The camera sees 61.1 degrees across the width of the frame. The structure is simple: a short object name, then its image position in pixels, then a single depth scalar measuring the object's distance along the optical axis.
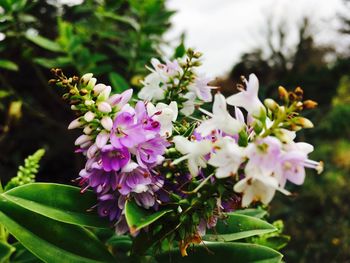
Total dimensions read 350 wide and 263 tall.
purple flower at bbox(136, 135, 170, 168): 0.13
